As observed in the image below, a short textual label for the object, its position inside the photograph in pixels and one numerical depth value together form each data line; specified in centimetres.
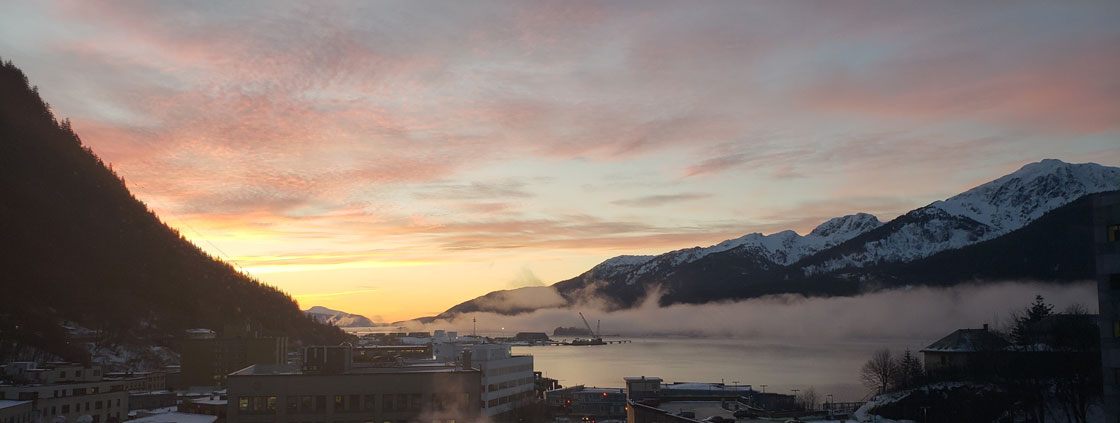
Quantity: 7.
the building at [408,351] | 14019
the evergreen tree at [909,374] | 8494
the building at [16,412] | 6912
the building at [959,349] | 8544
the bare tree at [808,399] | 11217
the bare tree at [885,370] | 10112
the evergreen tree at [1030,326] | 6975
